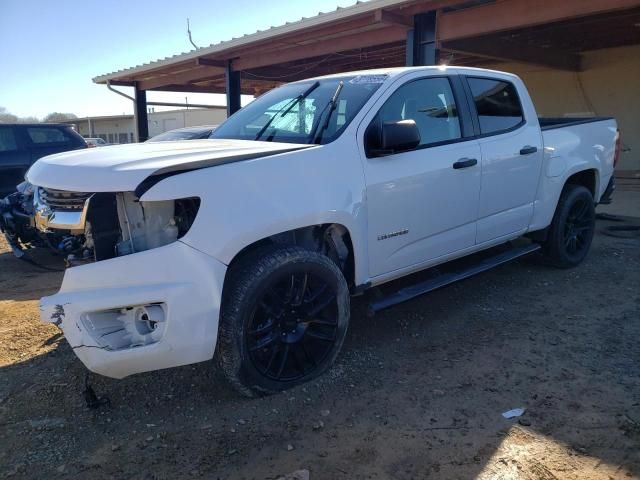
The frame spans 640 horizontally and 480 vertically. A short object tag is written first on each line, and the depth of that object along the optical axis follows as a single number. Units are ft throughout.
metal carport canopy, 28.27
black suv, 29.73
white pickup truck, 9.02
